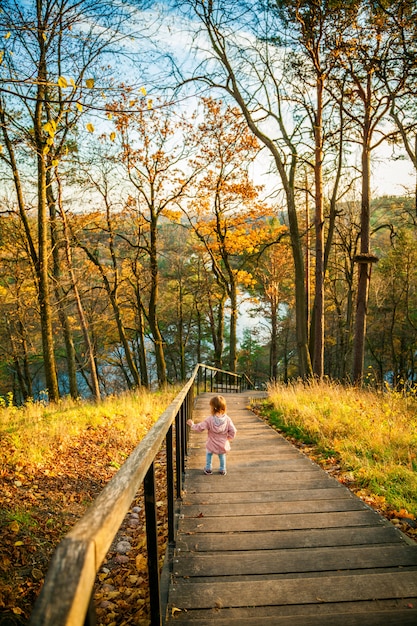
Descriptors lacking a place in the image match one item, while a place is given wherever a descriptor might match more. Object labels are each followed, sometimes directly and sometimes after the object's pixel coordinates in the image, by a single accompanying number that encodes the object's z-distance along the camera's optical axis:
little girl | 4.74
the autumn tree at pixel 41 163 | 8.35
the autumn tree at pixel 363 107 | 10.02
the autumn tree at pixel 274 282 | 26.28
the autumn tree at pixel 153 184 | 16.23
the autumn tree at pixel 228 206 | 17.31
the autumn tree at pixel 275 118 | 11.84
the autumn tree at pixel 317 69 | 10.20
